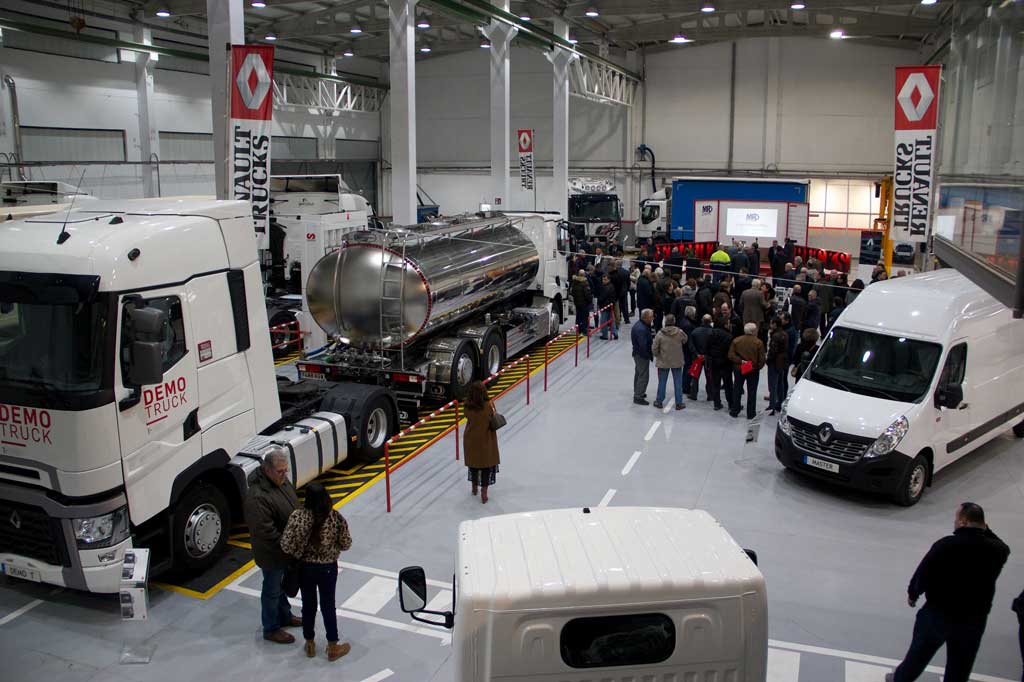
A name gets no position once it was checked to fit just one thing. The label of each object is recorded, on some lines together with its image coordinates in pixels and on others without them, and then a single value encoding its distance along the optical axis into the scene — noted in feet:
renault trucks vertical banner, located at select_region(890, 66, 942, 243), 47.21
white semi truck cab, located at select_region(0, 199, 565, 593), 22.85
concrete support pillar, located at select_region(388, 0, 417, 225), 61.87
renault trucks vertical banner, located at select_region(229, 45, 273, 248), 40.70
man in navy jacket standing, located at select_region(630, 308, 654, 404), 46.32
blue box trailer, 100.63
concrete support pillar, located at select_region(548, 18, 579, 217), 98.53
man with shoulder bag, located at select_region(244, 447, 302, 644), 22.02
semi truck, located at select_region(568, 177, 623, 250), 125.39
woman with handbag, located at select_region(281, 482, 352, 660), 21.24
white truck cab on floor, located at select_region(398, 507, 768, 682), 12.44
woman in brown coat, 32.53
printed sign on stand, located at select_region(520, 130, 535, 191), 93.50
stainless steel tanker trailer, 42.09
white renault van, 32.99
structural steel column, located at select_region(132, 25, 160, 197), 94.22
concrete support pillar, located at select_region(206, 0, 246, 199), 43.70
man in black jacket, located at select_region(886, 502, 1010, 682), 18.86
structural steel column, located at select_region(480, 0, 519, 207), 81.30
